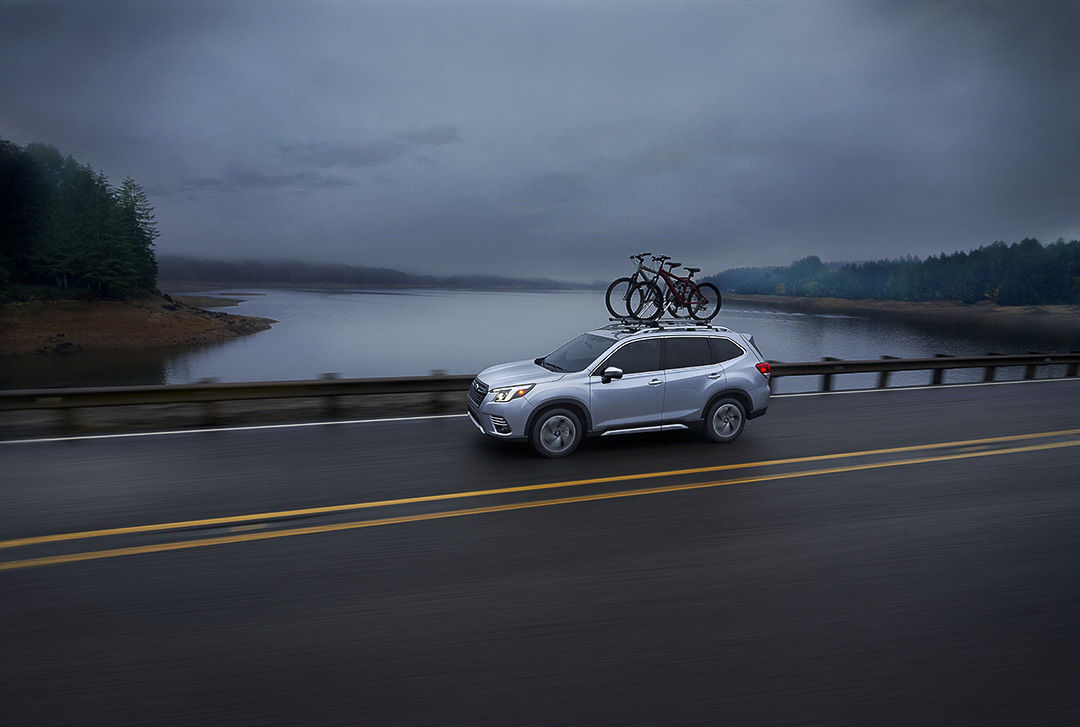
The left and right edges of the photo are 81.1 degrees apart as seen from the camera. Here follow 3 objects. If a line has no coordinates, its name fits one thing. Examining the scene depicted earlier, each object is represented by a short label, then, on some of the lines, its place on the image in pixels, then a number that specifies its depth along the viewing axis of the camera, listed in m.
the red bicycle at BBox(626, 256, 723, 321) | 11.98
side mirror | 8.16
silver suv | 7.95
